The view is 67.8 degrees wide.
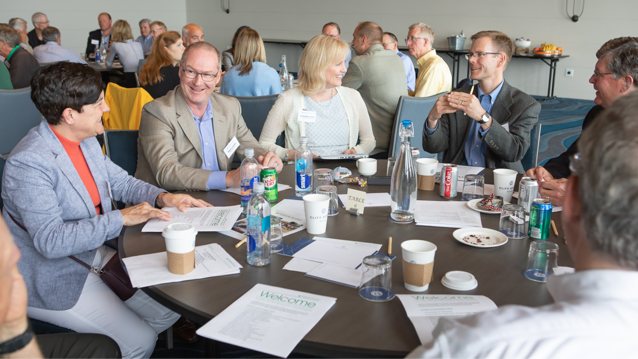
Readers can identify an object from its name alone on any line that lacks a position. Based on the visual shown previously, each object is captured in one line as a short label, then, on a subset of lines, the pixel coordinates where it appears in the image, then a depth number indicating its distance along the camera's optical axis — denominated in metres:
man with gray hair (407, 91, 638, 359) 0.62
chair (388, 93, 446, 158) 3.48
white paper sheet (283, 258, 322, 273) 1.35
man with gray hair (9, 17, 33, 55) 7.74
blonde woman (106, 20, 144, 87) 7.39
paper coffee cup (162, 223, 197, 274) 1.31
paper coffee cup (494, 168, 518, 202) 1.95
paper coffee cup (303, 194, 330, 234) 1.58
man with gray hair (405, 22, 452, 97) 4.74
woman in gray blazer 1.60
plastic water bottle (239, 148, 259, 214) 1.89
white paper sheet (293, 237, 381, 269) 1.40
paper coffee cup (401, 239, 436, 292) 1.21
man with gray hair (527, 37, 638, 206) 2.12
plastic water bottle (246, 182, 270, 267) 1.39
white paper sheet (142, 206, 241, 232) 1.65
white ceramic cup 2.33
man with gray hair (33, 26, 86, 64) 6.75
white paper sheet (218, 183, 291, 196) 2.13
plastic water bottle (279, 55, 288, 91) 5.64
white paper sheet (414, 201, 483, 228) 1.69
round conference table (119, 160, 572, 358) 1.03
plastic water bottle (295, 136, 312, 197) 1.96
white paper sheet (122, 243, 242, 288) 1.30
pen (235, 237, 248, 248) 1.50
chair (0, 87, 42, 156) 3.26
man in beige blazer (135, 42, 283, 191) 2.21
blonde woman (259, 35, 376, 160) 3.07
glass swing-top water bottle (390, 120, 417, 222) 1.78
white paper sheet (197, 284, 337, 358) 1.02
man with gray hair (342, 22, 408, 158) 4.05
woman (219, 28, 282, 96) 4.38
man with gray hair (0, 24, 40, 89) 5.50
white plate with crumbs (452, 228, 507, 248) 1.51
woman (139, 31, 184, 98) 4.48
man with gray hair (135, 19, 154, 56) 9.60
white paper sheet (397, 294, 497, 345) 1.07
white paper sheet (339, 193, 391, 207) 1.92
